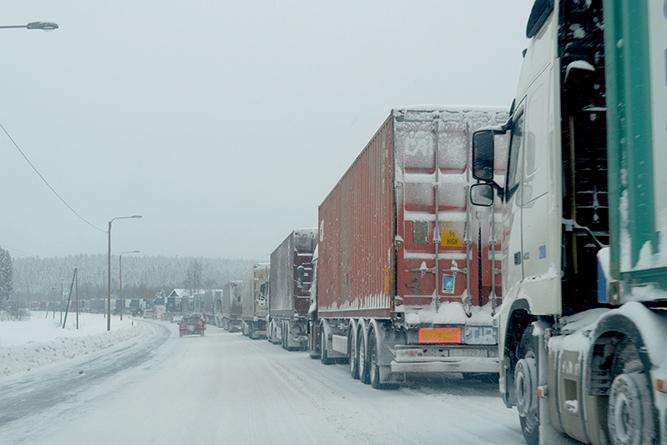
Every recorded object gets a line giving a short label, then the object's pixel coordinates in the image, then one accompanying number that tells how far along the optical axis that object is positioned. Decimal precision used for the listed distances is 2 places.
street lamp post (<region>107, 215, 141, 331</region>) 49.03
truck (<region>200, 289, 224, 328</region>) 78.74
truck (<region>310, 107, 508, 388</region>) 12.38
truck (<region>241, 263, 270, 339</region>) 41.97
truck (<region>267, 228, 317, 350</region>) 27.59
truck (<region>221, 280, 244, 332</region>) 52.75
